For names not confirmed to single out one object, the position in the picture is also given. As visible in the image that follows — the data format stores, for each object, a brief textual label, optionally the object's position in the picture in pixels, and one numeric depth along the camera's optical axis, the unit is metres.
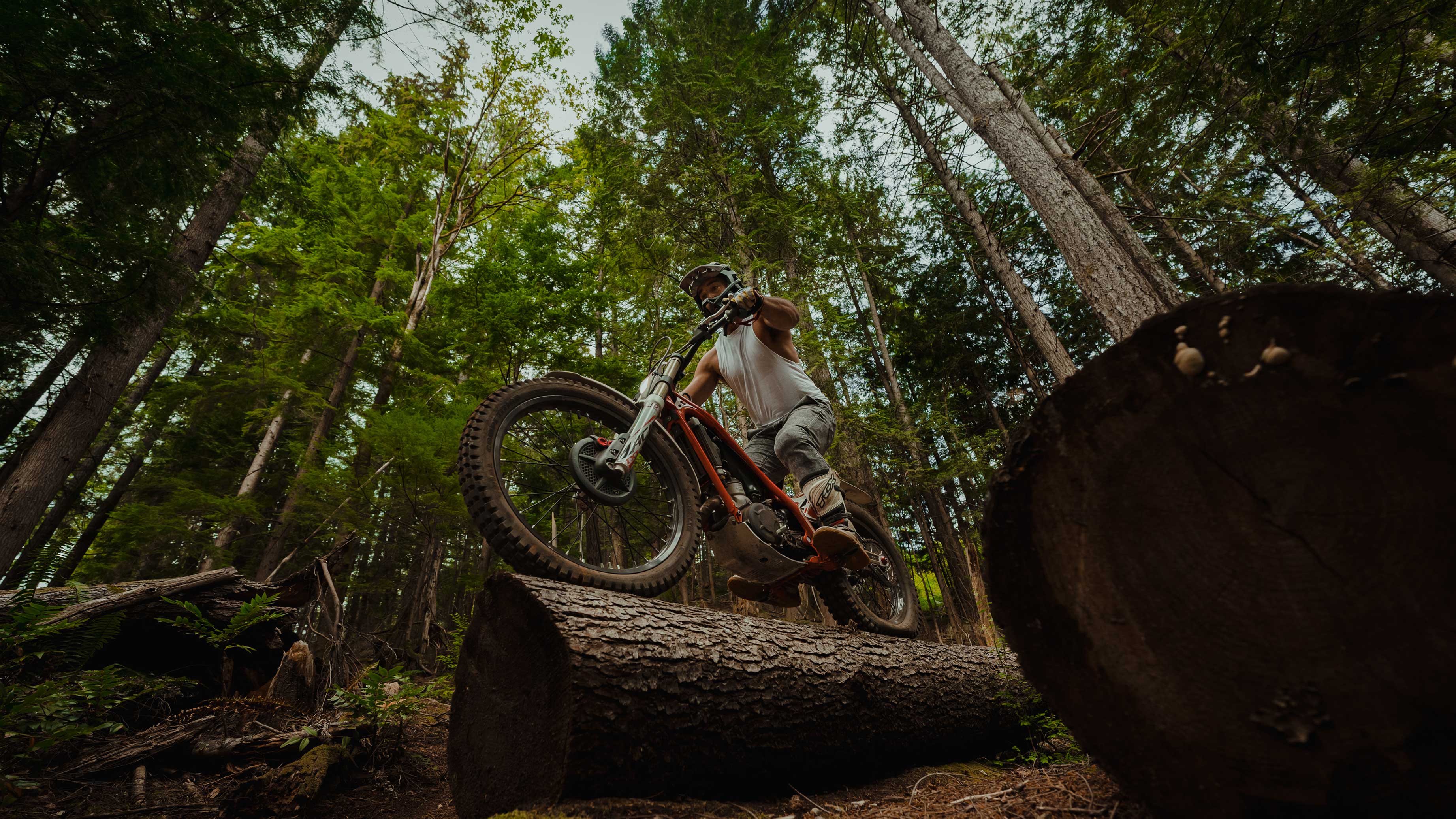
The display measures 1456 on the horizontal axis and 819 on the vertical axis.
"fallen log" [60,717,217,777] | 2.39
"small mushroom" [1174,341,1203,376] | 0.95
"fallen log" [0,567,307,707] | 3.13
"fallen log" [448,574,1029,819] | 1.66
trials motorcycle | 2.32
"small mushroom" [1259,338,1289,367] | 0.87
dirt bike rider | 3.41
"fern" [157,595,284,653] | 3.15
